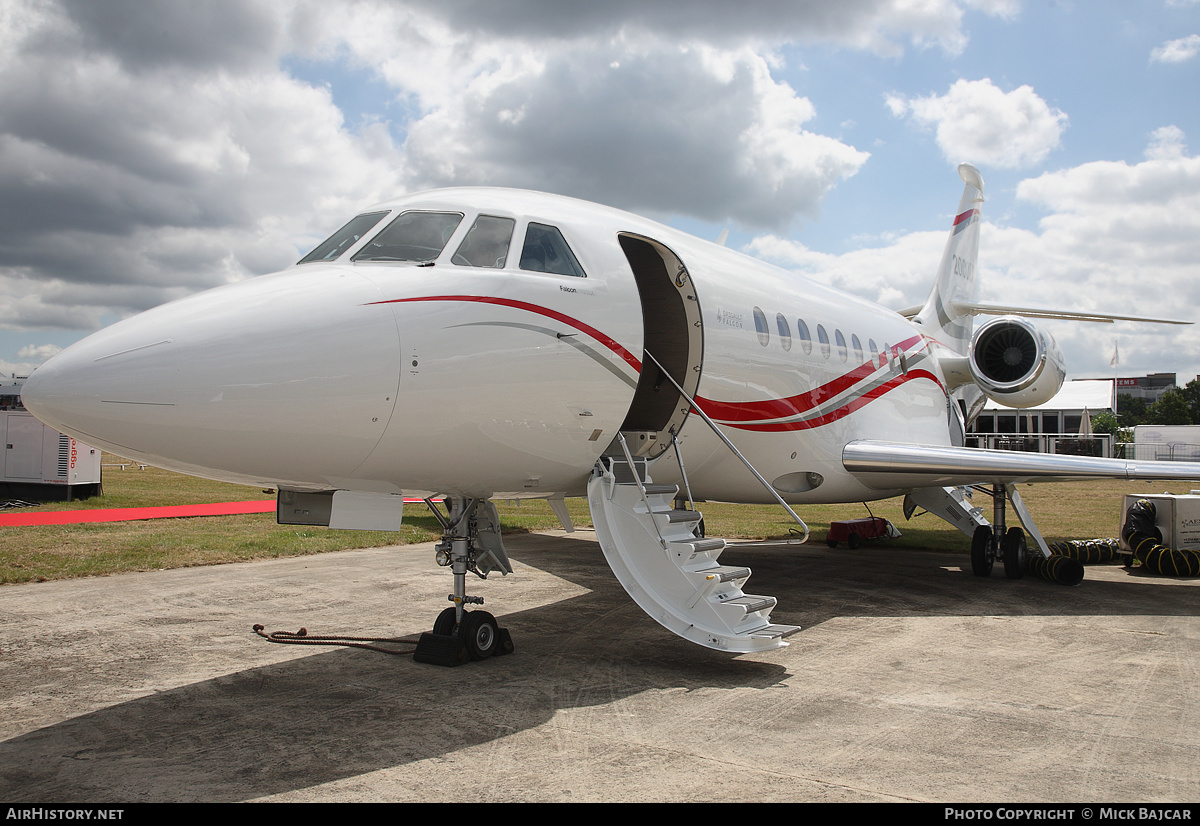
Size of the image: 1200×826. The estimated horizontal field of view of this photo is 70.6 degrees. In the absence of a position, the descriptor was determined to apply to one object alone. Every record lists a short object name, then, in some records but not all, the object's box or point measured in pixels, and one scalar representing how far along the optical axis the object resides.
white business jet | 4.86
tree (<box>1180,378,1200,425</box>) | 82.38
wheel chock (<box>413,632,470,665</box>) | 6.86
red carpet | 16.44
